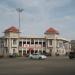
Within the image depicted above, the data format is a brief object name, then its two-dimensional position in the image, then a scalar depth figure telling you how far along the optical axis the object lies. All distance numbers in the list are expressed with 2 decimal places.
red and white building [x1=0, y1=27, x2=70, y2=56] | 53.70
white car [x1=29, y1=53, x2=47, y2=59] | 28.77
